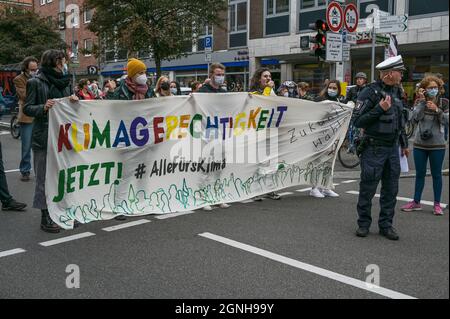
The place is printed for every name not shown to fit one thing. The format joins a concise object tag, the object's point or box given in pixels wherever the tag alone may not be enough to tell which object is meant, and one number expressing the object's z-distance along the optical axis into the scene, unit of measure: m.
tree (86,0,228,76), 21.62
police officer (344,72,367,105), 11.94
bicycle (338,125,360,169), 10.53
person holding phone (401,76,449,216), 6.36
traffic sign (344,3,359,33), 12.66
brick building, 48.08
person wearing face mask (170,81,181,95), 12.62
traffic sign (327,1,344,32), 12.05
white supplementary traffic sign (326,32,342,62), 12.20
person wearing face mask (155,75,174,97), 8.10
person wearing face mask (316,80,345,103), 8.31
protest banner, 5.49
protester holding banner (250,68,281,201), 7.81
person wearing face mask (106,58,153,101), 6.25
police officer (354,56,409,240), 5.27
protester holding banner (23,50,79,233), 5.67
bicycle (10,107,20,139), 15.92
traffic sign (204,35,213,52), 18.42
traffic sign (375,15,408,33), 11.48
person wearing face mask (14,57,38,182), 9.09
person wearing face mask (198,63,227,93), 7.16
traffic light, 12.56
